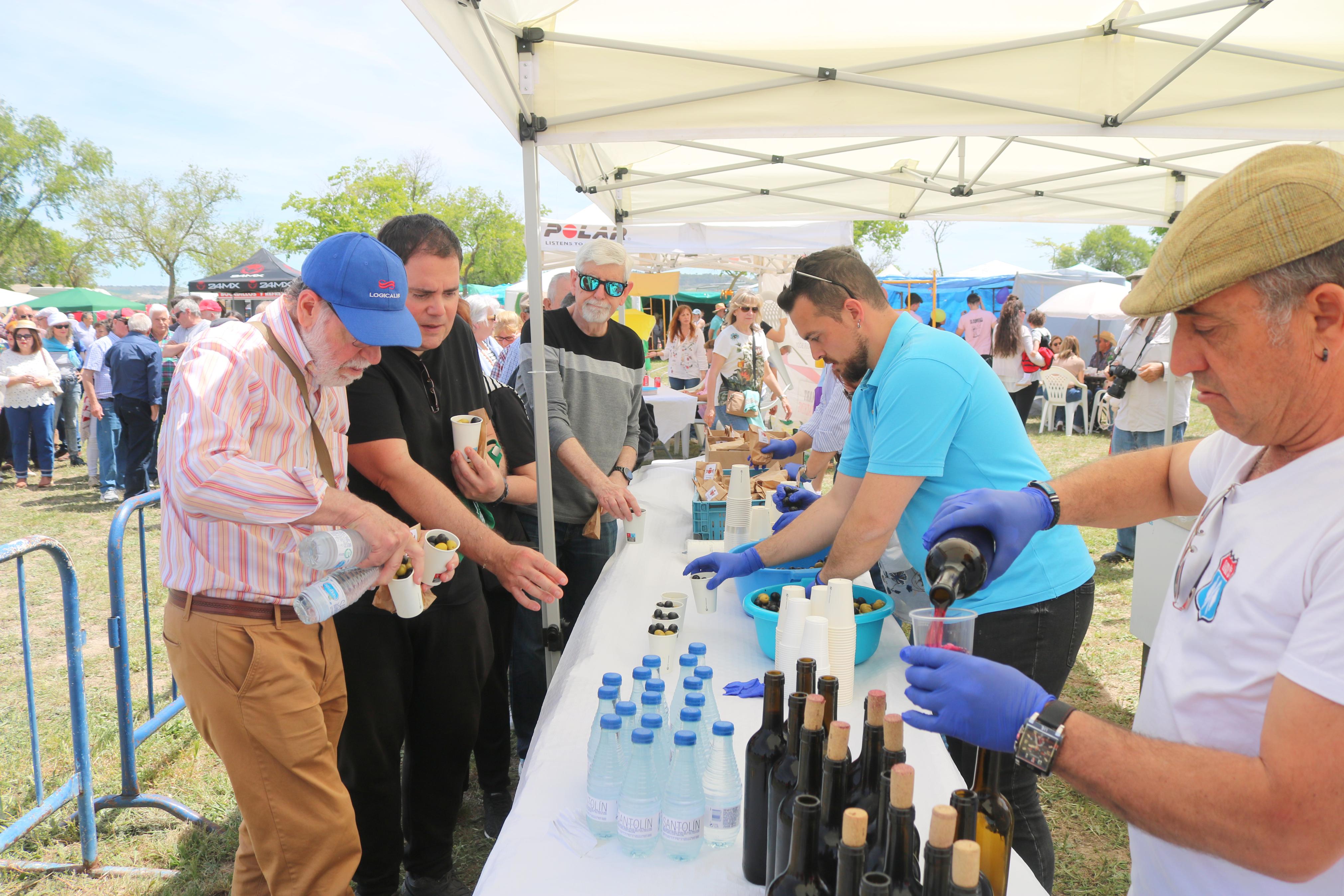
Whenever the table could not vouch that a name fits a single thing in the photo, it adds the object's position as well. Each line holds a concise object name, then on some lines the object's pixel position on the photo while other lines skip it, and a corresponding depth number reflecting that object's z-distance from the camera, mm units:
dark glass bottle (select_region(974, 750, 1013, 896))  1178
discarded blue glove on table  1876
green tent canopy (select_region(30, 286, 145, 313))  20625
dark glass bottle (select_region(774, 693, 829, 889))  1175
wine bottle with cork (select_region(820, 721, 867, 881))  1099
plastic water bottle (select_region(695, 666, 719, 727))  1535
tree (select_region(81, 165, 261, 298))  40906
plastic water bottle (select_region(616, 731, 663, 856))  1354
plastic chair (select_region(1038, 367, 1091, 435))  13070
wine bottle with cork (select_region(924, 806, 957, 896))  893
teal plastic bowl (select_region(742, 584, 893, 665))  2045
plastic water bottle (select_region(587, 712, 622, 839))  1400
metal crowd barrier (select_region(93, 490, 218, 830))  2928
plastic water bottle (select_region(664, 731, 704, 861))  1341
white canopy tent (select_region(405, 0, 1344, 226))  3094
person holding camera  5633
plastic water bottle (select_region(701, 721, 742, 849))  1385
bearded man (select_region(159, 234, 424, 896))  1752
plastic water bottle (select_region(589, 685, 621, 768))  1512
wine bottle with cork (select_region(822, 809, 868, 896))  923
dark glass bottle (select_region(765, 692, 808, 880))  1235
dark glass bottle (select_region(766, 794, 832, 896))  1057
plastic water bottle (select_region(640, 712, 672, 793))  1355
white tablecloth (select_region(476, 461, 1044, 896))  1320
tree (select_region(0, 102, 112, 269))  35344
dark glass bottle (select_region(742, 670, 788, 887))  1305
